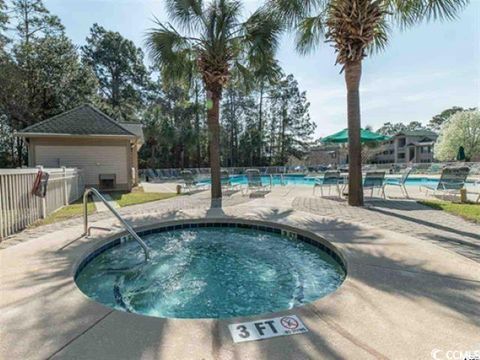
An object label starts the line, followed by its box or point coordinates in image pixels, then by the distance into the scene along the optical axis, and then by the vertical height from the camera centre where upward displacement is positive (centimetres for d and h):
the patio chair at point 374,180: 901 -52
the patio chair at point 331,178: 999 -48
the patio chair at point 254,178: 1113 -50
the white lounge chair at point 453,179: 856 -49
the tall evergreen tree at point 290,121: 3675 +581
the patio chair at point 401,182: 1033 -89
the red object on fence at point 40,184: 640 -37
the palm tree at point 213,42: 853 +386
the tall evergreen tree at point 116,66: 3162 +1150
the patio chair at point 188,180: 1269 -62
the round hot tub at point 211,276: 317 -154
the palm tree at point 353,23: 714 +373
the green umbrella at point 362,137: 1120 +110
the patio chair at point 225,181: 1183 -67
